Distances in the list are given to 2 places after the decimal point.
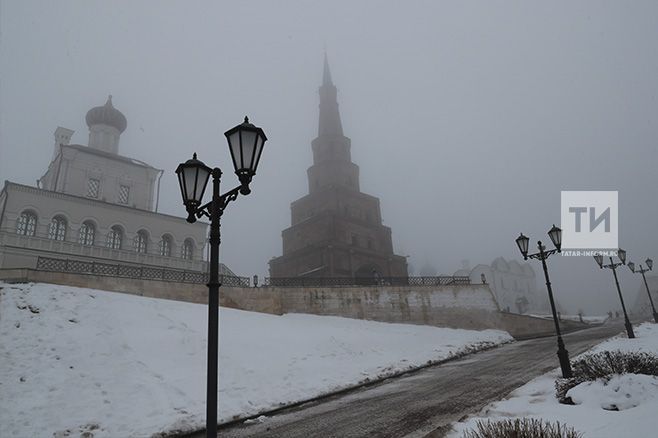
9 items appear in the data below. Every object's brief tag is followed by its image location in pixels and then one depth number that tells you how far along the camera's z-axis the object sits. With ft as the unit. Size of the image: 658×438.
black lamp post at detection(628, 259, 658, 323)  74.59
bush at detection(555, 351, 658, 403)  26.54
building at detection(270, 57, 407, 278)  119.65
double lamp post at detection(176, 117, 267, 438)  17.93
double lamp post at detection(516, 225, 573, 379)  35.63
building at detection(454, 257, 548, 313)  230.27
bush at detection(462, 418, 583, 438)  13.73
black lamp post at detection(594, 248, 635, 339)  66.28
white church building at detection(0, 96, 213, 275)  85.97
